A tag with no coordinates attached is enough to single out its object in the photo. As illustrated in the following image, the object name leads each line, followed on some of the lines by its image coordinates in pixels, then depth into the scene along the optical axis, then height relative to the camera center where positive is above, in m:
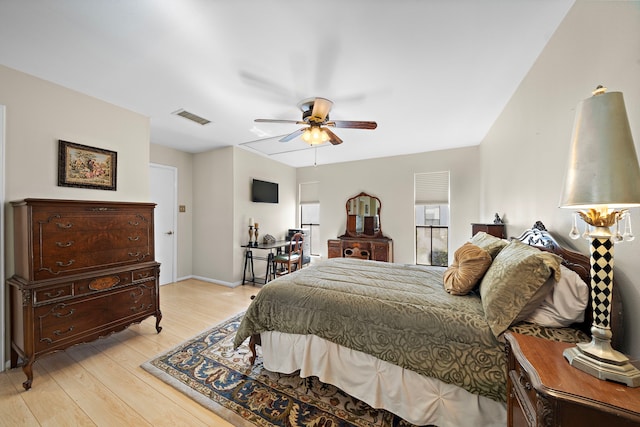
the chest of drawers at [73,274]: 1.84 -0.55
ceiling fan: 2.37 +0.94
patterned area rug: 1.53 -1.34
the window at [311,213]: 5.79 -0.03
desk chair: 4.25 -0.84
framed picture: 2.29 +0.47
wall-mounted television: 4.61 +0.42
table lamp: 0.78 +0.07
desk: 4.36 -0.90
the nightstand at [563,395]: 0.68 -0.56
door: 4.08 -0.06
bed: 1.24 -0.74
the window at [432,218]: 4.54 -0.12
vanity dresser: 4.76 -0.53
